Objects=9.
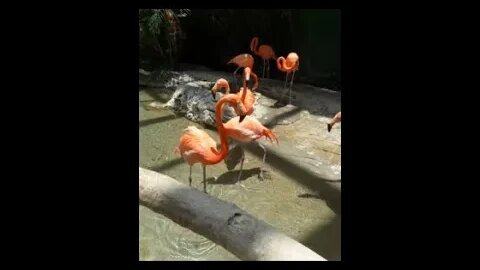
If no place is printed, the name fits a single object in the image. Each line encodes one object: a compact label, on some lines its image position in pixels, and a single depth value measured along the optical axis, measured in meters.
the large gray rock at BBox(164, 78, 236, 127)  3.66
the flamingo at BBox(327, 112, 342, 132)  2.49
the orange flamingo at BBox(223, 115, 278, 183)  2.77
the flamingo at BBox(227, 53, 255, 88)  4.19
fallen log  1.34
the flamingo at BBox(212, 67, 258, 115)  3.28
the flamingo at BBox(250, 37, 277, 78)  4.70
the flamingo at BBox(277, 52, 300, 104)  4.05
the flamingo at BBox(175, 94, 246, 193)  2.37
